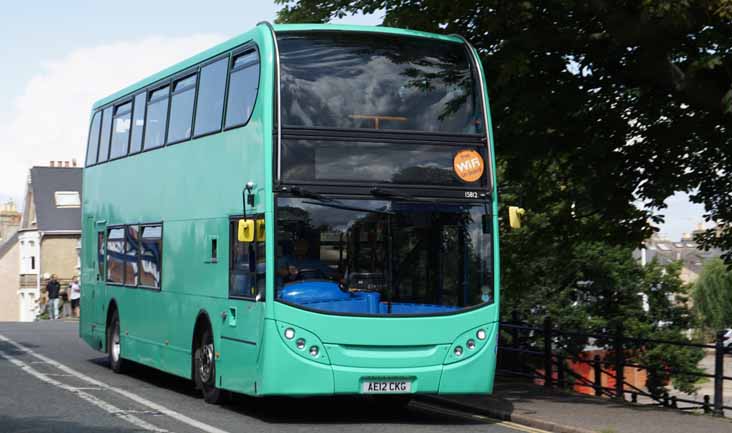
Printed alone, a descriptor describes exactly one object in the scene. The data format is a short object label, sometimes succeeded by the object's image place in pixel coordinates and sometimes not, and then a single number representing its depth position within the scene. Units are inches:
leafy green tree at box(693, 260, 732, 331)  4259.4
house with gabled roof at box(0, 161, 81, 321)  3422.7
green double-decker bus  526.3
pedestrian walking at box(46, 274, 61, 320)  2010.3
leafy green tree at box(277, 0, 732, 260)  684.7
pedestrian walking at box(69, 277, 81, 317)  2038.6
